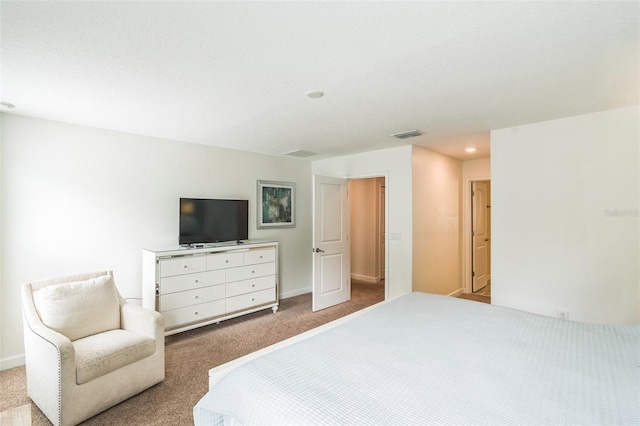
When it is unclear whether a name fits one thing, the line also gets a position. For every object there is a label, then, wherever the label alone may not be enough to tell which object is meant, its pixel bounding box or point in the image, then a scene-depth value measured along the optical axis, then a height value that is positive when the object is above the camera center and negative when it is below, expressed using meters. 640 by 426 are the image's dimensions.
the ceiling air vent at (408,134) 3.41 +0.99
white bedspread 1.12 -0.73
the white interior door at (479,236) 5.22 -0.35
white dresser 3.22 -0.78
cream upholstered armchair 1.93 -0.94
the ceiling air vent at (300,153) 4.48 +1.02
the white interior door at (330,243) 4.34 -0.40
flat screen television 3.68 -0.04
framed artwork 4.66 +0.22
